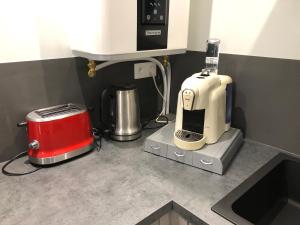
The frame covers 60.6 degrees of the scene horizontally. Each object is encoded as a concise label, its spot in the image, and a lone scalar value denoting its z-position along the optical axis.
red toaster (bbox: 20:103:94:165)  0.90
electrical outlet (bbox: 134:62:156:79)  1.28
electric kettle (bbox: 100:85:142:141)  1.08
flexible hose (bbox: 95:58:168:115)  1.27
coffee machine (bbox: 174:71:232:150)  0.89
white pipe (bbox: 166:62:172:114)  1.37
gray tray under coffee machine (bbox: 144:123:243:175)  0.90
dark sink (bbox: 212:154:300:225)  0.80
